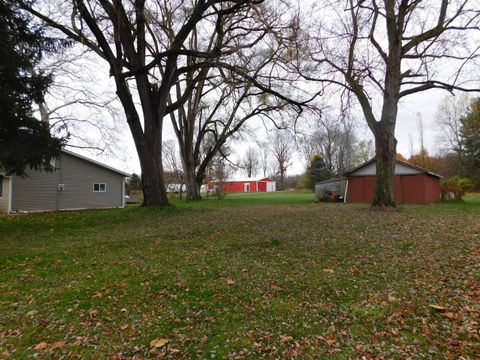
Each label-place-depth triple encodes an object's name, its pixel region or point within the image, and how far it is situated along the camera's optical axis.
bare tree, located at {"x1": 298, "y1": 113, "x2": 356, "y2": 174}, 49.06
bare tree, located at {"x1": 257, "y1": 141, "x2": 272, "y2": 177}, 79.81
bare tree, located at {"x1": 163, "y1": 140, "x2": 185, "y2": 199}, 43.25
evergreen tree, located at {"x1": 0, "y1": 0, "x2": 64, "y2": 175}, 9.48
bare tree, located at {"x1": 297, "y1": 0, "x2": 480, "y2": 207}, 10.98
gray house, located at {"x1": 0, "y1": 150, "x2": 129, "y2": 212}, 19.72
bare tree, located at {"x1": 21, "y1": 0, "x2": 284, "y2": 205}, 10.72
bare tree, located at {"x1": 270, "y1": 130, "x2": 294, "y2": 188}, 65.90
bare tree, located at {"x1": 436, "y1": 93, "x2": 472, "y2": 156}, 40.91
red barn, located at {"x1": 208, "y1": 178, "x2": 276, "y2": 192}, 68.88
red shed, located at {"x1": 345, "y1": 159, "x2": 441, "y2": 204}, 22.67
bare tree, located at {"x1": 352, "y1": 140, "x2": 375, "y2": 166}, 58.28
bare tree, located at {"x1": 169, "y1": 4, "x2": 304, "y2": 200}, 10.43
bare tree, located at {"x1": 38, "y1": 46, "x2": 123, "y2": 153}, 22.64
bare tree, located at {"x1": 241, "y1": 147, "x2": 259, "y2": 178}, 79.31
